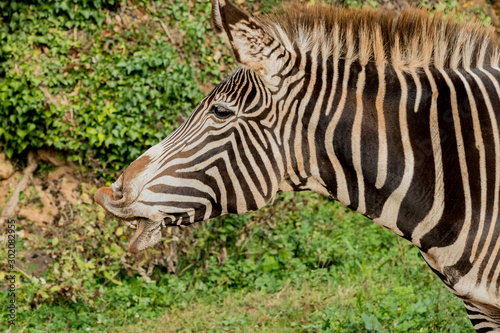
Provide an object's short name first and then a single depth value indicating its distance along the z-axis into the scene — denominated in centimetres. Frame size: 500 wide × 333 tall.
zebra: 553
